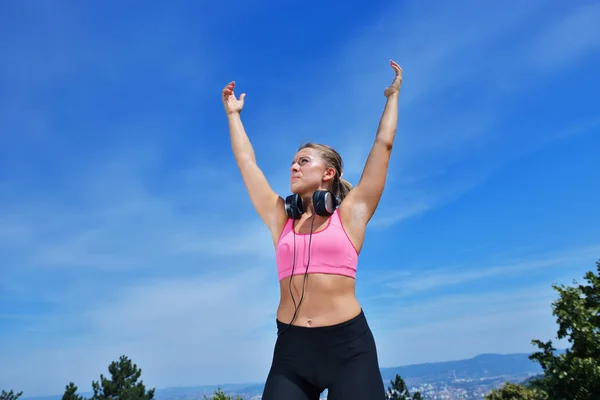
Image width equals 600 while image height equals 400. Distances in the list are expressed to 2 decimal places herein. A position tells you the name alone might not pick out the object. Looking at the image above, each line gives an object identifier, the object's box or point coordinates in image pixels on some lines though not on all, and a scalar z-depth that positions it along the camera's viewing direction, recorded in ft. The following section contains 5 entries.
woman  9.78
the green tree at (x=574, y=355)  51.60
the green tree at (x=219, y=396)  80.28
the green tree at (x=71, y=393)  142.39
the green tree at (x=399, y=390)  164.25
